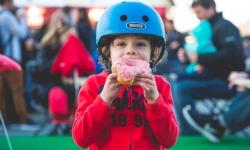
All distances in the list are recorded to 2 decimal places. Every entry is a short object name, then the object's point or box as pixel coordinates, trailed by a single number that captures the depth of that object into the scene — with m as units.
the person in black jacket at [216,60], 6.30
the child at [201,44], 6.25
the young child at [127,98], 2.30
